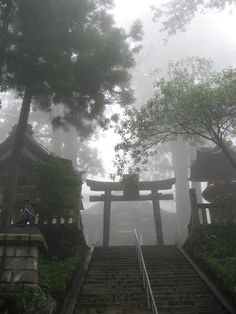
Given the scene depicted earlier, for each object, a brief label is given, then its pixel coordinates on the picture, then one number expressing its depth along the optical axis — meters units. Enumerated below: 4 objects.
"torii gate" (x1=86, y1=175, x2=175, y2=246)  19.48
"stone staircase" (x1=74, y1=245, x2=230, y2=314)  9.35
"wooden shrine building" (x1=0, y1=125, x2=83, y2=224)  15.33
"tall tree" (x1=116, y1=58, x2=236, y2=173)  12.41
